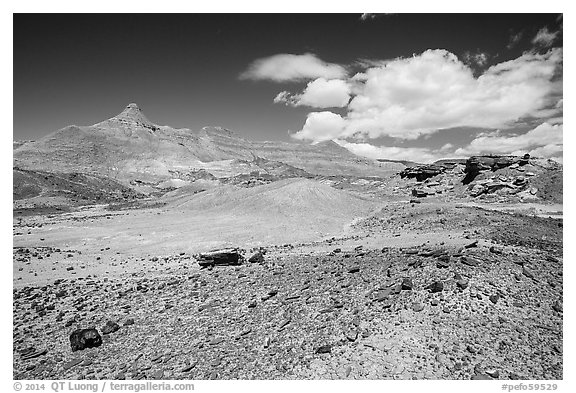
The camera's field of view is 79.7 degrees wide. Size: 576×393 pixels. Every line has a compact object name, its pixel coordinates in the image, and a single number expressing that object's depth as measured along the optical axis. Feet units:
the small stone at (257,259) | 52.21
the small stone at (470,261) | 35.11
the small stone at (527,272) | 33.53
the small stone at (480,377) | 22.71
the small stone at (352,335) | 27.14
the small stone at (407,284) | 32.42
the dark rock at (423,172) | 222.69
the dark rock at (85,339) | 32.19
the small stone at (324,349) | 26.23
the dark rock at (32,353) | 31.81
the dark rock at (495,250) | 38.96
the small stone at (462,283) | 31.01
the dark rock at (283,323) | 31.12
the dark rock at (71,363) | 29.59
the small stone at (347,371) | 23.89
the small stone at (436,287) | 31.12
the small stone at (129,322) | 35.97
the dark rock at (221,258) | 52.31
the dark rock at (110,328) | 34.58
